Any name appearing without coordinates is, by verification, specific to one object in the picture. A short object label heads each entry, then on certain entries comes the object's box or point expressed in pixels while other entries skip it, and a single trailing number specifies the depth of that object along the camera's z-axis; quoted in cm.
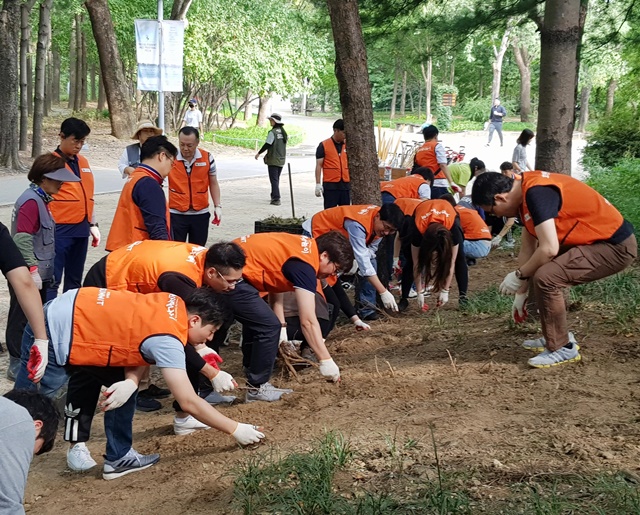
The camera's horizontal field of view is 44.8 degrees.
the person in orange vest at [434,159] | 1041
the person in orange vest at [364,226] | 632
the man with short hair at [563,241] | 474
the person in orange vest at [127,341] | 372
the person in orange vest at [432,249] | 701
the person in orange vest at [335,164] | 1006
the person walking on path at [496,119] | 3053
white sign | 1452
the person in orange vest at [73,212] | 614
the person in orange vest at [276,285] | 496
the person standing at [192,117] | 2553
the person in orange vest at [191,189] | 729
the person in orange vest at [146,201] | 562
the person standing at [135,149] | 688
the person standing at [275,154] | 1529
